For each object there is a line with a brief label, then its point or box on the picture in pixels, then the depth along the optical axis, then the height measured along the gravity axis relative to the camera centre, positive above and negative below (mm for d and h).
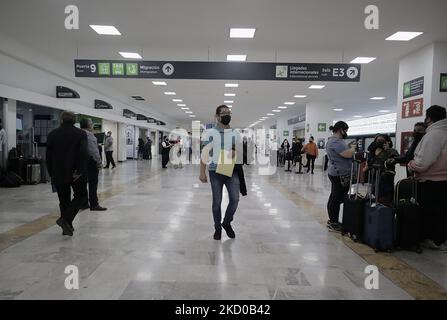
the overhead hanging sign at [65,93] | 11219 +1529
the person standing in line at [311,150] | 14617 -362
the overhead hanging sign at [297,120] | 23530 +1681
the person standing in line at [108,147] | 14961 -370
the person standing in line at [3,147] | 8797 -267
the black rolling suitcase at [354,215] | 4305 -965
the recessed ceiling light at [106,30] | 7359 +2468
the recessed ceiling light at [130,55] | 9414 +2431
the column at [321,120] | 18953 +1252
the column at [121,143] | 20002 -244
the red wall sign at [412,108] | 8289 +909
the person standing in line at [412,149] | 4230 -83
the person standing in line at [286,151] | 16975 -545
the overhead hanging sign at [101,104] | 14781 +1538
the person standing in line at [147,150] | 23875 -774
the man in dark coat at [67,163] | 4336 -328
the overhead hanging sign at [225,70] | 8531 +1821
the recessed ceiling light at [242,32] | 7347 +2462
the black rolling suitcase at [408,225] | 3971 -981
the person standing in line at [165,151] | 16109 -569
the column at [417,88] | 7965 +1412
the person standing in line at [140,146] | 24555 -500
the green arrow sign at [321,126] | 19000 +913
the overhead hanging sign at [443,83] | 7930 +1451
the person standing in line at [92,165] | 5770 -485
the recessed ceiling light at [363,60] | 9724 +2467
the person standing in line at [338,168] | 4820 -375
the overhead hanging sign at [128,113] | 19128 +1509
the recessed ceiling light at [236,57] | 9422 +2424
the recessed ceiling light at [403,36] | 7391 +2449
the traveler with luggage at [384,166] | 4282 -314
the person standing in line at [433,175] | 3865 -381
